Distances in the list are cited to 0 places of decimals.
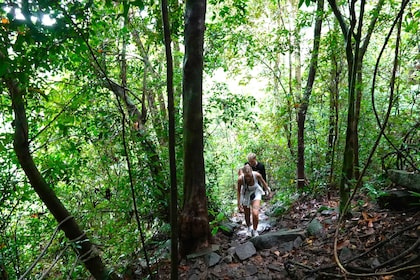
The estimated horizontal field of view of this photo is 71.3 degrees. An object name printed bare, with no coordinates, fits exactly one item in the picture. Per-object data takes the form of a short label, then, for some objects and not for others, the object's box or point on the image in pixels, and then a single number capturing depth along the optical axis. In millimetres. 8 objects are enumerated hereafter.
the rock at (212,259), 4516
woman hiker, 5846
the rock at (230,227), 5967
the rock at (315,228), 4602
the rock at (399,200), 3729
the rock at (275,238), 4723
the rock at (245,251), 4595
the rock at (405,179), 3658
